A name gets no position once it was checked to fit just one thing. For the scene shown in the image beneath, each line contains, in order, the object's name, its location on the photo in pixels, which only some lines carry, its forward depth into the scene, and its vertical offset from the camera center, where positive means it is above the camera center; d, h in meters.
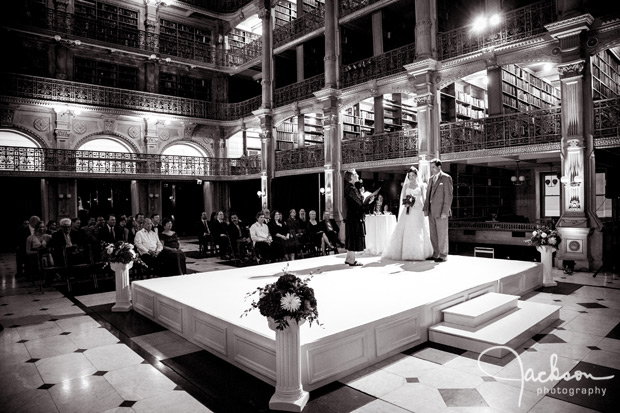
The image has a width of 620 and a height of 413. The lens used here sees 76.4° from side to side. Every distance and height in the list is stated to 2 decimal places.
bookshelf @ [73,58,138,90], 15.50 +5.52
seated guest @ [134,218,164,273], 7.00 -0.69
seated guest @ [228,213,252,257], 9.45 -0.88
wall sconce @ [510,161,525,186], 11.41 +0.55
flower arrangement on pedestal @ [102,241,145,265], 5.59 -0.65
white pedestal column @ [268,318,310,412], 2.74 -1.17
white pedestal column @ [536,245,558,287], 6.49 -1.13
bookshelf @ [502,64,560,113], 10.74 +3.18
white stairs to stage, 3.69 -1.31
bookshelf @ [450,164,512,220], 11.77 +0.23
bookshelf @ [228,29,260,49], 18.75 +8.07
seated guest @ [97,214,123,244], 8.34 -0.51
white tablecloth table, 7.68 -0.59
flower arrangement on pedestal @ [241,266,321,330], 2.72 -0.69
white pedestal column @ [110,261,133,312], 5.53 -1.15
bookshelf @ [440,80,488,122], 11.80 +3.04
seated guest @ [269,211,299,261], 8.94 -0.86
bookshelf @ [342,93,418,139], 13.48 +3.09
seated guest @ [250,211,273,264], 8.66 -0.76
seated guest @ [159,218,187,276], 6.93 -0.85
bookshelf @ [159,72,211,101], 17.55 +5.52
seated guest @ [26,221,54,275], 7.49 -0.74
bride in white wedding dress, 6.65 -0.53
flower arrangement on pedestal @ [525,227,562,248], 6.45 -0.69
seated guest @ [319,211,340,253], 9.91 -0.82
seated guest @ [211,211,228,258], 10.72 -0.75
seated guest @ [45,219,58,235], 9.17 -0.39
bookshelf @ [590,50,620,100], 9.45 +3.05
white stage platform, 3.22 -1.07
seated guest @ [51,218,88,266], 7.11 -0.70
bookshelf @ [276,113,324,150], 16.05 +3.05
